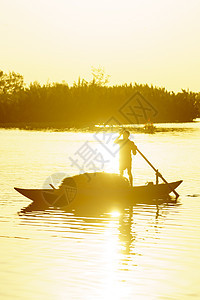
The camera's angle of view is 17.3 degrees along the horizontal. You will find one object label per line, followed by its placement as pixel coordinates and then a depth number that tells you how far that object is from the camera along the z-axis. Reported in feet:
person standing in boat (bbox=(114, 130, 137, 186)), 70.95
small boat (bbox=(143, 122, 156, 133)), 278.81
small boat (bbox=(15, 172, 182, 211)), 65.82
